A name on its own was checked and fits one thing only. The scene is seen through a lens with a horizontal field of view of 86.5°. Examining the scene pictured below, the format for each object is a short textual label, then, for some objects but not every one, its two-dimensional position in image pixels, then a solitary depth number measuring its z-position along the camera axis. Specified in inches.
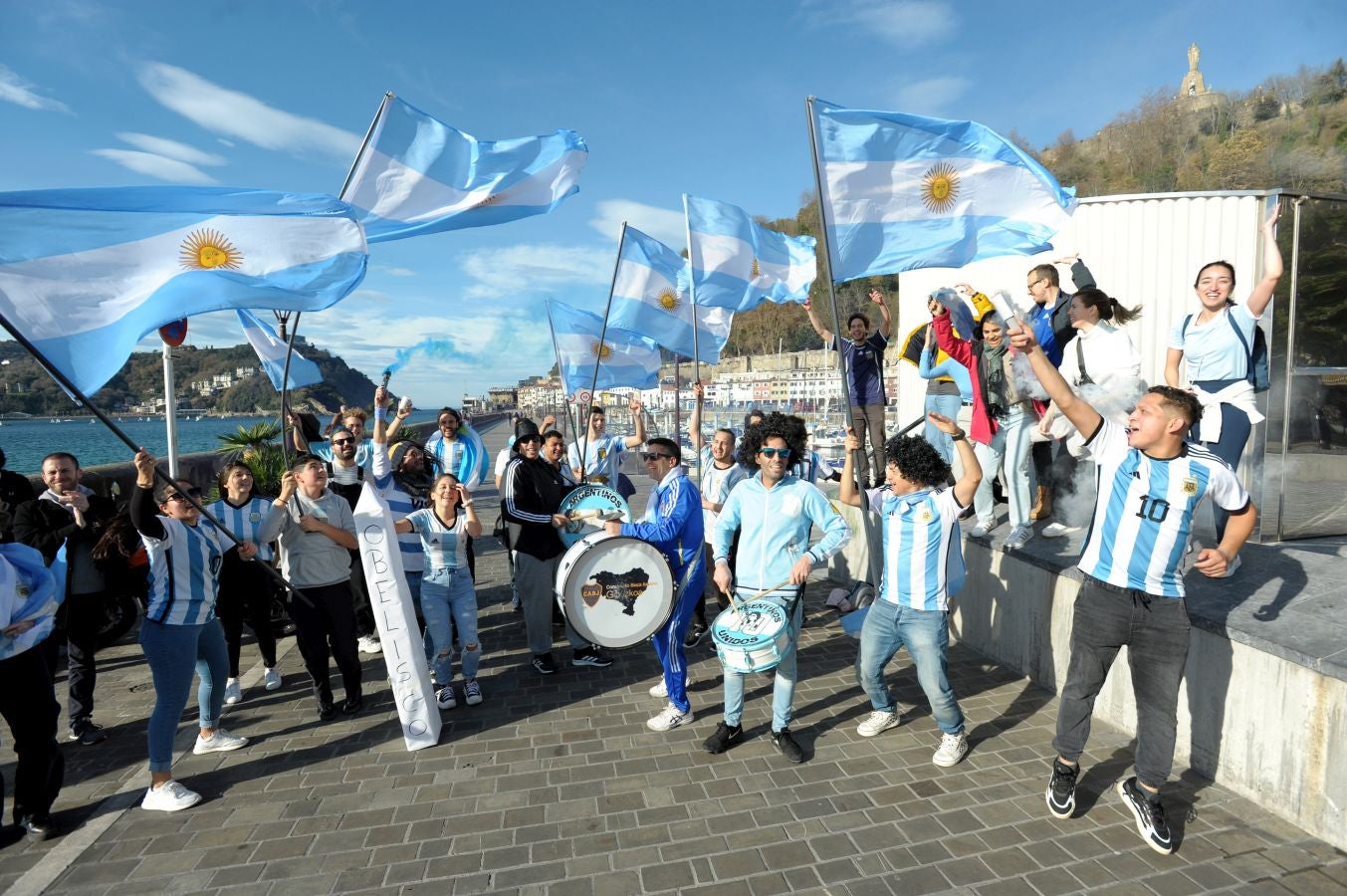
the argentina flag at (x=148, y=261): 150.2
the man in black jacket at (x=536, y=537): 232.1
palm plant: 359.6
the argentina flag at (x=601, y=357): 420.8
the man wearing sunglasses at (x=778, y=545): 172.7
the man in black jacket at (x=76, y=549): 191.6
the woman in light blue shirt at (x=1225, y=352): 180.5
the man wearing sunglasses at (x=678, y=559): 194.5
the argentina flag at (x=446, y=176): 232.1
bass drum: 191.3
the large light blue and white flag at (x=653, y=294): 360.5
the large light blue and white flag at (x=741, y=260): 333.7
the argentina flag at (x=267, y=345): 343.0
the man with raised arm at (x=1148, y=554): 132.4
